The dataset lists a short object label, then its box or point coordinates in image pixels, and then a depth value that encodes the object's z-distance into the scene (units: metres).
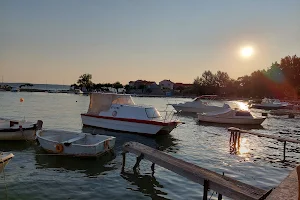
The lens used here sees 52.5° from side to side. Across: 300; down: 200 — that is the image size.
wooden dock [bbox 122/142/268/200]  9.41
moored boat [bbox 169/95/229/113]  51.50
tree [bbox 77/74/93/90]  166.25
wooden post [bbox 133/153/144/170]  14.28
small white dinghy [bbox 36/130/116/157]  16.38
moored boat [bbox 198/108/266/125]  37.00
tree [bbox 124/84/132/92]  162.50
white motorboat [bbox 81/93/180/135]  25.52
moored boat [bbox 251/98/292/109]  68.75
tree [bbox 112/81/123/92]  164.38
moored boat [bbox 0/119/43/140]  20.33
